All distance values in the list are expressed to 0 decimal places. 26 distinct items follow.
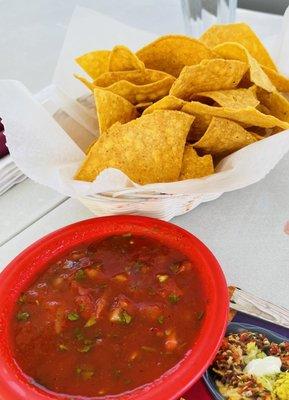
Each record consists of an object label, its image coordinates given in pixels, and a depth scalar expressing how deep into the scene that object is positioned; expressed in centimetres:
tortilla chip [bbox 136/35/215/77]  55
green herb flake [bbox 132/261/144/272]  46
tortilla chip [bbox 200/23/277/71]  58
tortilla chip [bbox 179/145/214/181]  51
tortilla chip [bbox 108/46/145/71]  54
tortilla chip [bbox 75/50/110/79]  57
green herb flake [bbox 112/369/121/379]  40
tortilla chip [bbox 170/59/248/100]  50
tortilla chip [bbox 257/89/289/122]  53
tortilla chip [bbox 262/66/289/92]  55
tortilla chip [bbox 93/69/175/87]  54
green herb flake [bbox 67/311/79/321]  43
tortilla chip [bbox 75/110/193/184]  49
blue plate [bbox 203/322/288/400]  42
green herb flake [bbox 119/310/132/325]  42
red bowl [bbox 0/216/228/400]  40
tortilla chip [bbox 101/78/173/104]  53
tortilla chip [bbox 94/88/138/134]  51
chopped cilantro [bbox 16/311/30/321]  44
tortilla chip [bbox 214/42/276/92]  51
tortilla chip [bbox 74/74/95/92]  54
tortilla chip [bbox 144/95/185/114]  50
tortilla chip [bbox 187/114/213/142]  51
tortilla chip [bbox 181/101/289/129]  48
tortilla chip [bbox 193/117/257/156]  50
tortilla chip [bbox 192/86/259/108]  51
